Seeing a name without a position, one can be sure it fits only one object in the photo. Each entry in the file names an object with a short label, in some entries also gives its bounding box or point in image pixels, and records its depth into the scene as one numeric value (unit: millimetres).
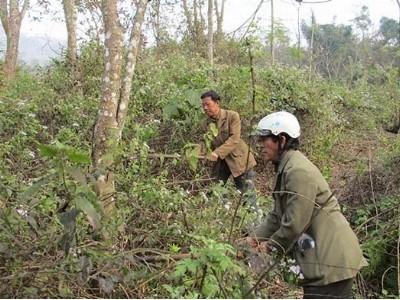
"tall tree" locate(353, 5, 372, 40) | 31844
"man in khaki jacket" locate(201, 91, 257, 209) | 6629
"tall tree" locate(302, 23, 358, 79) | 26303
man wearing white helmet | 3295
